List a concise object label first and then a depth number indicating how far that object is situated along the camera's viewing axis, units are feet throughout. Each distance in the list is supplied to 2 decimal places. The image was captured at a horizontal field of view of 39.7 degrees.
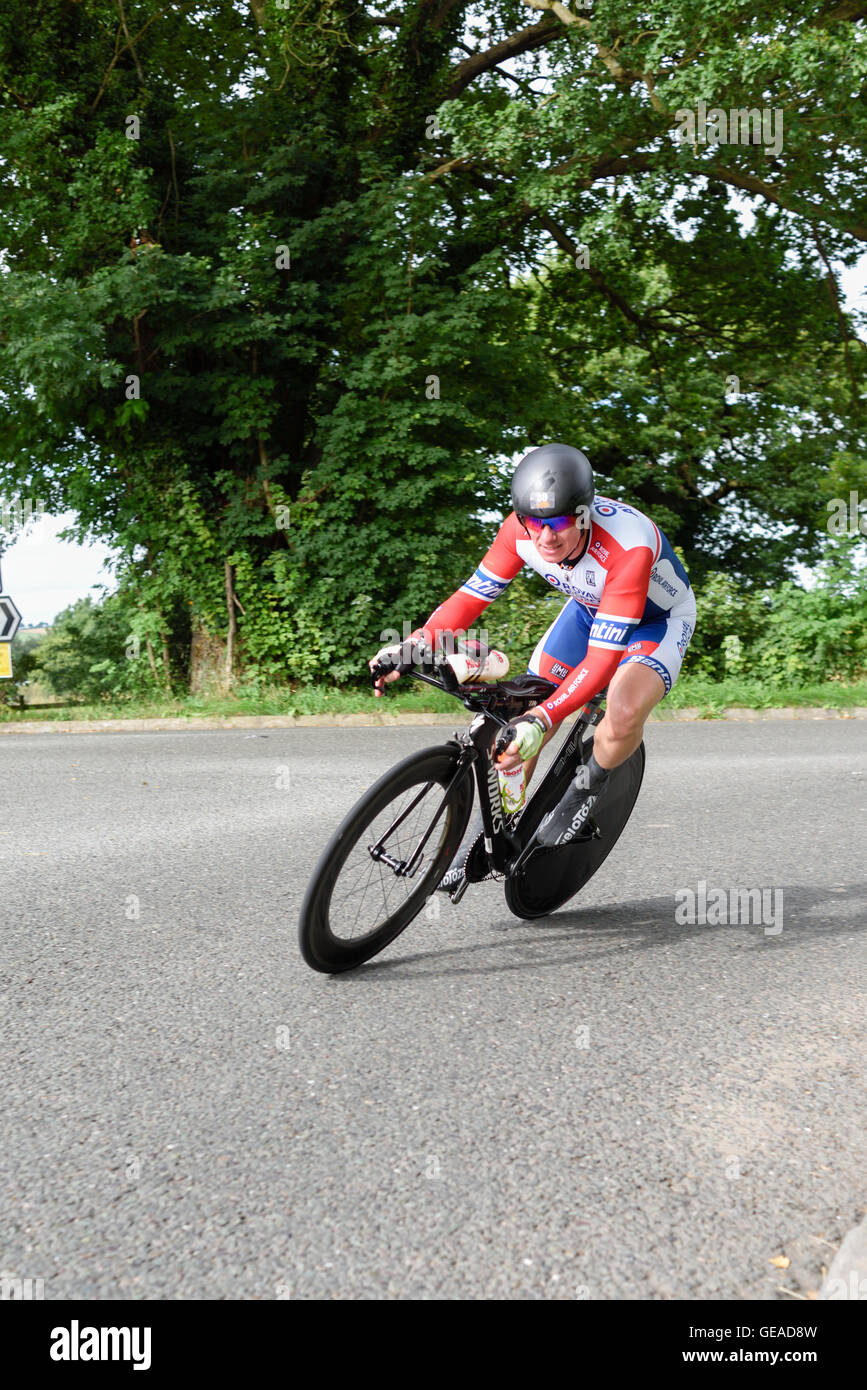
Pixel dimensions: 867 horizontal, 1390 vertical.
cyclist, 13.23
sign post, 48.16
